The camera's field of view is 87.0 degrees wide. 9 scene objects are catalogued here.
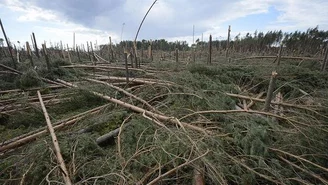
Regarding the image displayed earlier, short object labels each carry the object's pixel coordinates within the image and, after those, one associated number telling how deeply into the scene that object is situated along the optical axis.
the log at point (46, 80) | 5.50
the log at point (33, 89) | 4.96
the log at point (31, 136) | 2.45
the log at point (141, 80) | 4.47
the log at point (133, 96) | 3.38
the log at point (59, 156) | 1.62
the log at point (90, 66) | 6.59
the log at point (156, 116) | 2.54
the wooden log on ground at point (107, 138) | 2.62
